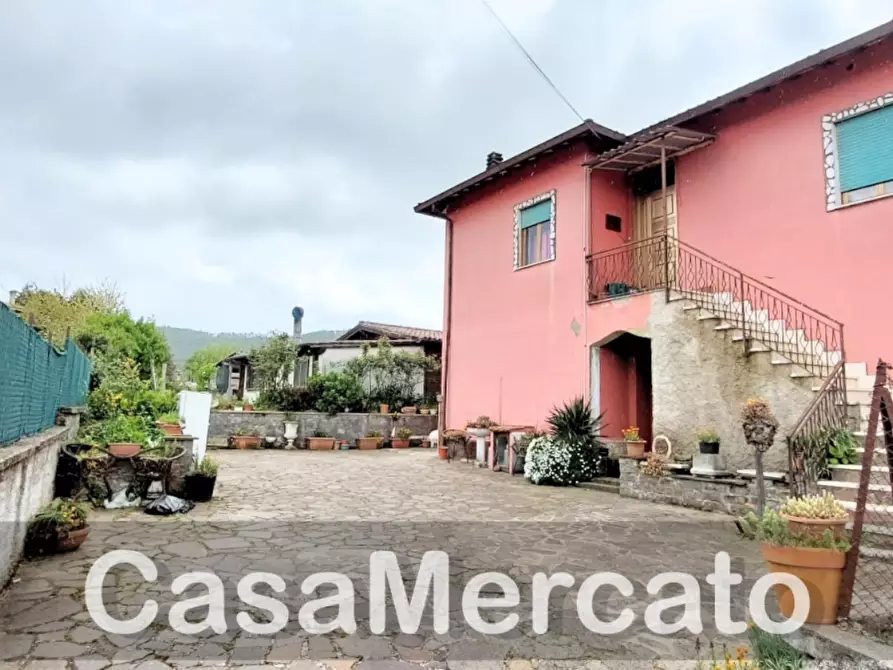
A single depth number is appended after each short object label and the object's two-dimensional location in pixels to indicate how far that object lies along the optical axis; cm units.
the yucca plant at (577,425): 1033
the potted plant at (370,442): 1716
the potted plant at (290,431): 1694
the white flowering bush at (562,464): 999
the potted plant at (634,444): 928
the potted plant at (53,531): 496
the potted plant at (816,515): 307
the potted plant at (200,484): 758
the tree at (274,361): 1911
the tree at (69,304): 1781
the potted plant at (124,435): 729
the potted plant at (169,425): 881
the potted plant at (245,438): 1641
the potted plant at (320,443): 1683
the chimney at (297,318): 2724
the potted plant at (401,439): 1762
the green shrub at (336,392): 1773
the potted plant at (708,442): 790
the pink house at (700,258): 788
